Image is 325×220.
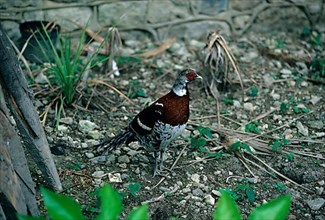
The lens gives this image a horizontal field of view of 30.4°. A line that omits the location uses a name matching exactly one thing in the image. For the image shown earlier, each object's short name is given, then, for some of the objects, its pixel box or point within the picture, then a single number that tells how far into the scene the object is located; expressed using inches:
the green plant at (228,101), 176.6
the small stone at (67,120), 158.7
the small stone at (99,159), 144.6
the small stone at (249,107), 175.3
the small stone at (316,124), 167.4
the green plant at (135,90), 176.2
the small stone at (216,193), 136.9
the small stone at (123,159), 146.0
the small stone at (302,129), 164.6
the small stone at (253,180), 142.8
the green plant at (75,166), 139.9
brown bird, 131.2
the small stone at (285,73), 192.7
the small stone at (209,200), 134.1
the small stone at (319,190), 140.3
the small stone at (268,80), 187.5
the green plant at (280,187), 140.4
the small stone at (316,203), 134.7
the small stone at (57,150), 145.3
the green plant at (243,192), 134.6
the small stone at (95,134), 154.5
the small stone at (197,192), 136.7
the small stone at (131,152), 149.7
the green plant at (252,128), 163.6
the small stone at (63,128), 155.5
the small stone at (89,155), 146.4
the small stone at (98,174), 138.5
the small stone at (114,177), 137.7
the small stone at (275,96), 180.8
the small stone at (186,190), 137.6
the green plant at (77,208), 82.4
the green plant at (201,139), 151.2
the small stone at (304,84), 187.9
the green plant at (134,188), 130.0
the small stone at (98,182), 136.0
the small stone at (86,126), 157.3
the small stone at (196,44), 207.3
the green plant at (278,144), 153.4
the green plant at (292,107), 173.3
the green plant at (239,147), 150.0
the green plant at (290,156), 150.9
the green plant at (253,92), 181.0
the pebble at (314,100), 178.9
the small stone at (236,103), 176.2
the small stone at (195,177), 141.8
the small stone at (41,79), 174.1
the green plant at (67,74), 158.2
